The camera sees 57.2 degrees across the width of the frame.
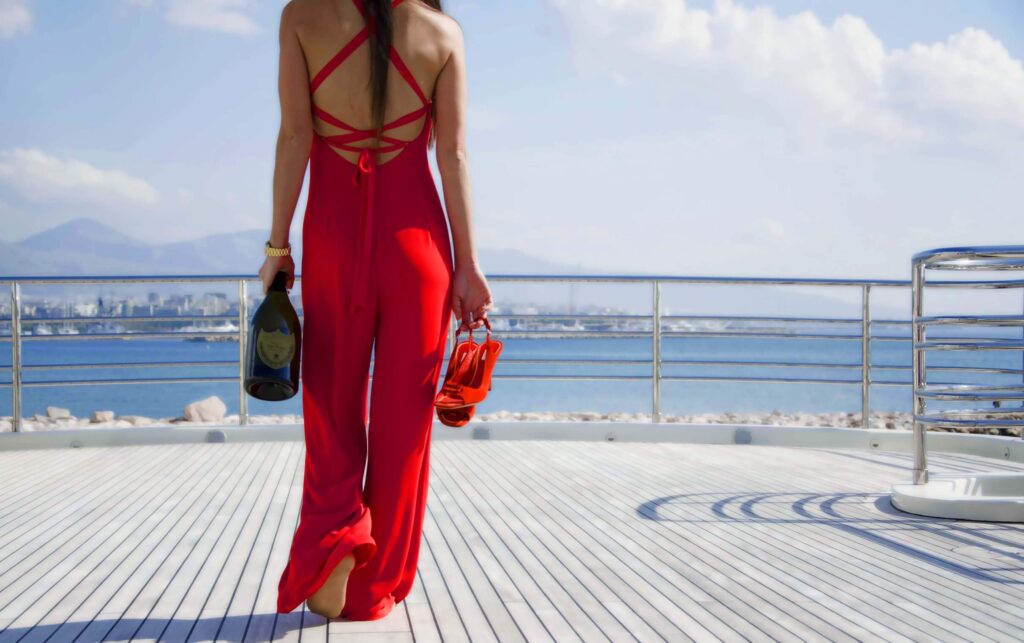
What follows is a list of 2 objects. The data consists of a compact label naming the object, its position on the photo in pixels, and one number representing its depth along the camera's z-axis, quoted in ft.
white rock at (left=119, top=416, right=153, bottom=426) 36.55
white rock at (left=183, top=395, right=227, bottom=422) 49.89
